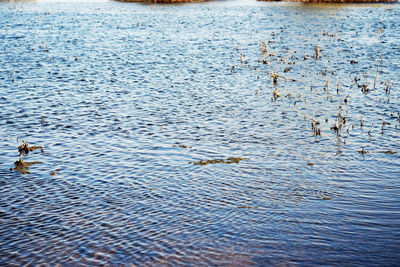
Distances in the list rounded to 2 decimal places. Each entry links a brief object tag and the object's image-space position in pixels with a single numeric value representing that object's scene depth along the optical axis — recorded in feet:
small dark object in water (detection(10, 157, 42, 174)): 33.46
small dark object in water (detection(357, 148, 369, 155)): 37.24
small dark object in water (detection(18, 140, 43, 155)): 36.60
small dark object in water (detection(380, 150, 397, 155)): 37.27
